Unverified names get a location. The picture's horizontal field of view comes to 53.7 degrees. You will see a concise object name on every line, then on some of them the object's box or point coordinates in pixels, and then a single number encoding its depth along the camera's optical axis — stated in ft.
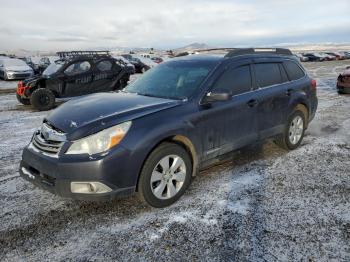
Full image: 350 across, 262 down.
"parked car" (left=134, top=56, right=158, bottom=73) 90.35
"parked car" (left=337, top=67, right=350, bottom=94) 41.14
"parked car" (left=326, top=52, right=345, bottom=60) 195.31
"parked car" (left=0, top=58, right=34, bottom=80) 67.10
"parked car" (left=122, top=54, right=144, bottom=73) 91.13
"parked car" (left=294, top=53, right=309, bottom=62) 184.16
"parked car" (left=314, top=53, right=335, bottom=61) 183.45
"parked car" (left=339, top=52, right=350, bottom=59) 203.49
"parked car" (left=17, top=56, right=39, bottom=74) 79.33
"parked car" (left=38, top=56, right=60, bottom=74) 82.95
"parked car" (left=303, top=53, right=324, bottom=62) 182.09
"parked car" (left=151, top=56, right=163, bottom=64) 110.78
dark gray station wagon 11.48
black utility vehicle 36.09
